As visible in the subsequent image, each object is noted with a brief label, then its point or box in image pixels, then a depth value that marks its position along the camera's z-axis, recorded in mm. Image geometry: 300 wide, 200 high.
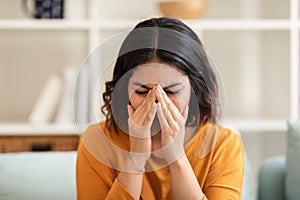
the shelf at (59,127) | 2430
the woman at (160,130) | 1067
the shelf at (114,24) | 2432
